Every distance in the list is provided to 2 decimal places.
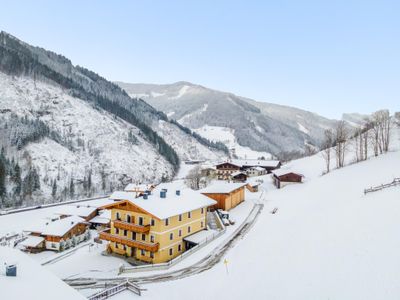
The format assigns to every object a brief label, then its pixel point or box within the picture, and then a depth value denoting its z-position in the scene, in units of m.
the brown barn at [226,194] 62.06
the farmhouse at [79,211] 76.37
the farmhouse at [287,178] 84.88
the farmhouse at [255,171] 143.00
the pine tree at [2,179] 98.56
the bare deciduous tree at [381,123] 73.69
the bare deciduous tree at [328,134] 94.70
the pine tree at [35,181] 110.14
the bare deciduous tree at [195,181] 107.39
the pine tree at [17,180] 104.06
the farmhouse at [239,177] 113.62
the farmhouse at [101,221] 75.38
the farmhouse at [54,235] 60.31
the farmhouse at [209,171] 137.88
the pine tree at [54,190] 111.31
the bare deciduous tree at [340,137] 78.71
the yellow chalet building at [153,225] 42.59
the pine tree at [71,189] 115.56
